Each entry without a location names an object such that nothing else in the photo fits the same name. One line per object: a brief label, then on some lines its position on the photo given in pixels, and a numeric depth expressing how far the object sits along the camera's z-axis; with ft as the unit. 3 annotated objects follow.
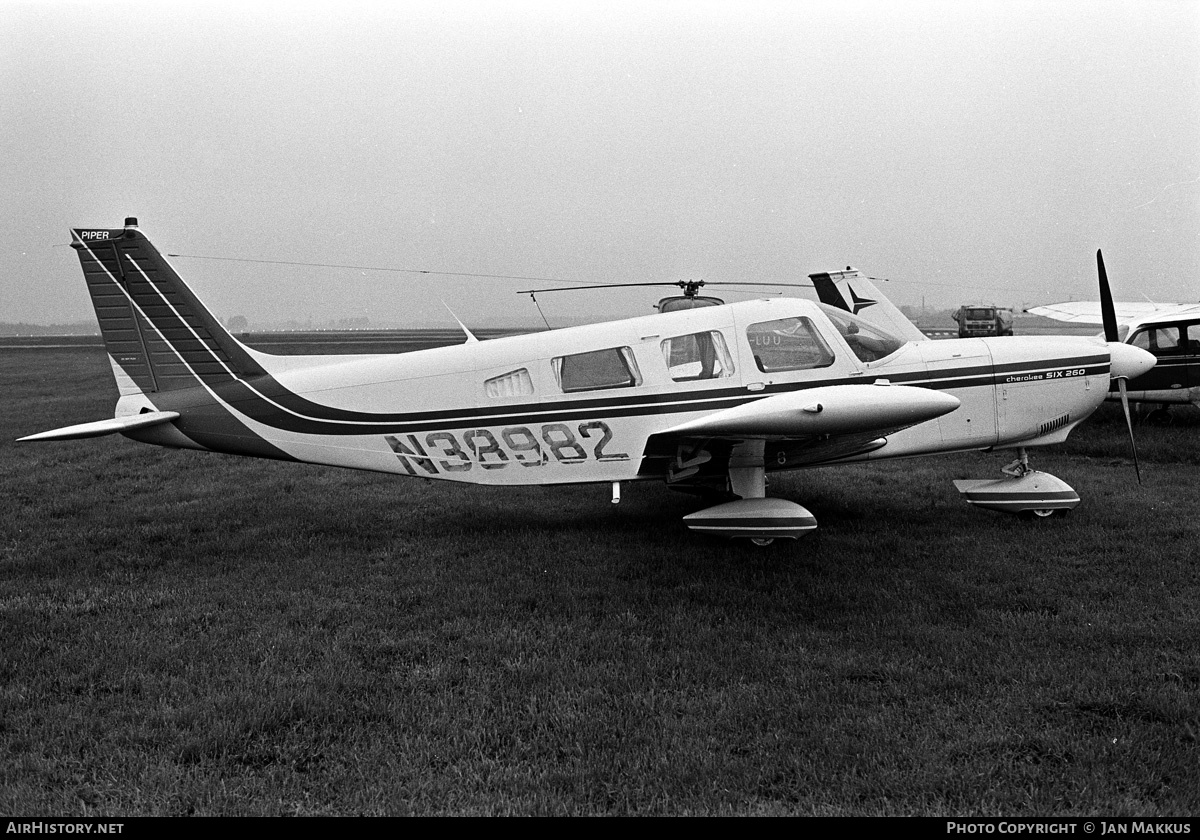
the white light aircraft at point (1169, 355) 40.14
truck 115.96
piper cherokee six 21.70
